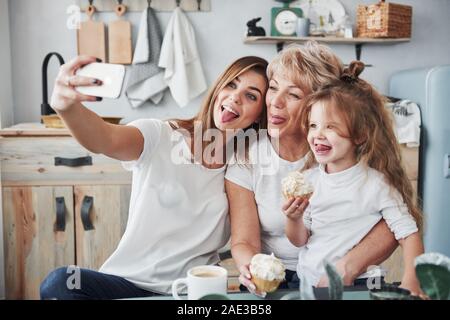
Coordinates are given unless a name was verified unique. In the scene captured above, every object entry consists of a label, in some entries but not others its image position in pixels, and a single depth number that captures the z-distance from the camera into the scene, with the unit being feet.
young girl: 2.73
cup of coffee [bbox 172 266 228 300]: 2.30
